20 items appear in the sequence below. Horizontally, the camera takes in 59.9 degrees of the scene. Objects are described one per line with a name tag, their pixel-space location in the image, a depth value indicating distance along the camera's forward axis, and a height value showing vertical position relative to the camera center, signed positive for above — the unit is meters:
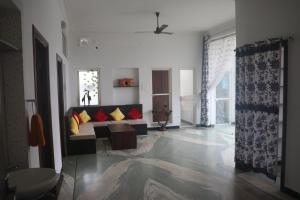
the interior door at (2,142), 1.80 -0.35
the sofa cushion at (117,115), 7.75 -0.71
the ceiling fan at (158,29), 5.93 +1.47
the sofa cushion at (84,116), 7.37 -0.72
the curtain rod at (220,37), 7.03 +1.54
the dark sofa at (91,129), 5.64 -0.96
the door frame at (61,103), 5.13 -0.24
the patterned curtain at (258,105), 3.64 -0.24
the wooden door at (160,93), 8.62 -0.08
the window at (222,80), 7.45 +0.31
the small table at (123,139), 6.02 -1.11
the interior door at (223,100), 8.93 -0.35
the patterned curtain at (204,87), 8.35 +0.10
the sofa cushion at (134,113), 8.00 -0.69
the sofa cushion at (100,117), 7.64 -0.75
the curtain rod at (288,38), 3.39 +0.68
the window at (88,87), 7.93 +0.14
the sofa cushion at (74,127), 5.67 -0.79
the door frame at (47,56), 2.50 +0.39
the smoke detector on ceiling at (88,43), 7.68 +1.45
